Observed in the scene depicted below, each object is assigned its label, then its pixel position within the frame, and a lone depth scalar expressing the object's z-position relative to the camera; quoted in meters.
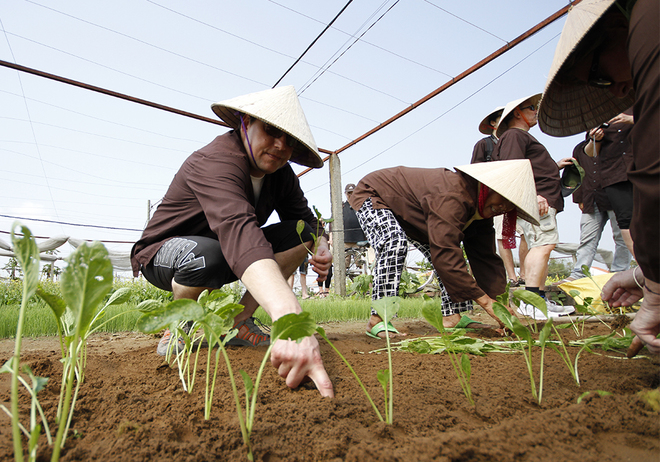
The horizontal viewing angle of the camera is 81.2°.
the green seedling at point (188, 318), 0.80
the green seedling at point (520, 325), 0.96
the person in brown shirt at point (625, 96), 0.77
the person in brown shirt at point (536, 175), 2.96
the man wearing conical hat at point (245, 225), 1.13
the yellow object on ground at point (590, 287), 3.09
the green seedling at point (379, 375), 0.82
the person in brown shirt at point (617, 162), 3.40
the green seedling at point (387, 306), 1.00
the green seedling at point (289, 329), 0.76
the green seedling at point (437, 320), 0.98
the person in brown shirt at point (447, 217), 2.16
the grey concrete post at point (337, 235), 5.41
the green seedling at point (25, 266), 0.54
